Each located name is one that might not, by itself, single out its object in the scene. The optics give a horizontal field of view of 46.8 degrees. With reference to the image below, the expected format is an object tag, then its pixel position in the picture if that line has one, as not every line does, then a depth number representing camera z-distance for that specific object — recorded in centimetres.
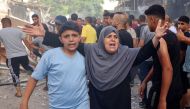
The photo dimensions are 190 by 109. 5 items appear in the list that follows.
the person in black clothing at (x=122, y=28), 420
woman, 215
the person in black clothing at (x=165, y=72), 230
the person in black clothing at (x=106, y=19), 625
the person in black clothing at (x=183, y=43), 331
